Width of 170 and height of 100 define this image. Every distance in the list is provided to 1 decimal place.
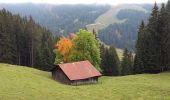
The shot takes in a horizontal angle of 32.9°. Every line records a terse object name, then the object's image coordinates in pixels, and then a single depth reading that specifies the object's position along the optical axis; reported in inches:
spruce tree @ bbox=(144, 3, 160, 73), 2674.9
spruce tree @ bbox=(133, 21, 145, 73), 2737.4
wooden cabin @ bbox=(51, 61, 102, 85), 2155.9
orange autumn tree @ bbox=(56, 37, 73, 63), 2697.7
